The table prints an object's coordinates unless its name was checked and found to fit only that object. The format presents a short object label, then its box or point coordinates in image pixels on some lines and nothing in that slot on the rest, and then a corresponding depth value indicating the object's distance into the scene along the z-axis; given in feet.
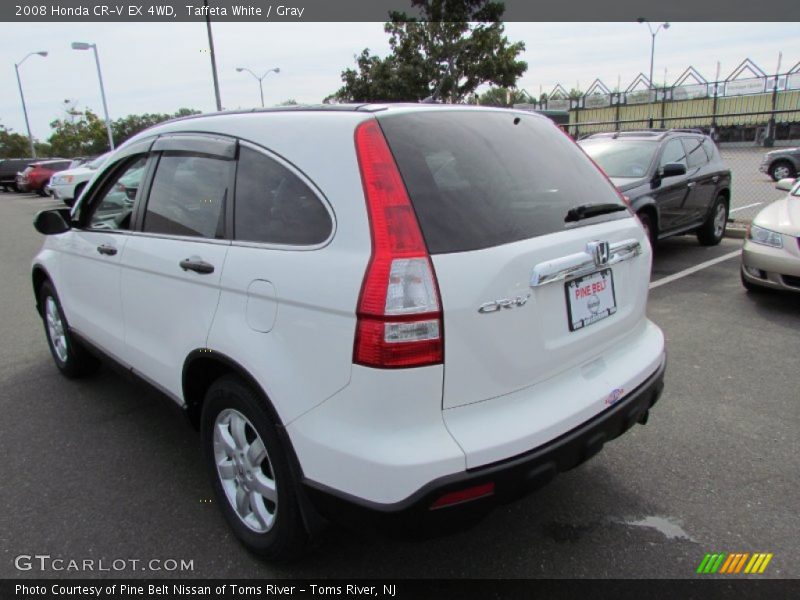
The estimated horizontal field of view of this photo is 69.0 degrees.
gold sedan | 17.51
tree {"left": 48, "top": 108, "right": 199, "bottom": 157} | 164.76
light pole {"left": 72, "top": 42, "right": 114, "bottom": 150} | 99.35
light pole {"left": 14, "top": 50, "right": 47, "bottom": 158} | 136.73
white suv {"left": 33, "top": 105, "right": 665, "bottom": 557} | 5.80
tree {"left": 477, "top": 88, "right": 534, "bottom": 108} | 133.41
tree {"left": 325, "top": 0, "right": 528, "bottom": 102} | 84.58
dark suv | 23.02
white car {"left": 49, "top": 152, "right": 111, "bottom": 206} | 58.95
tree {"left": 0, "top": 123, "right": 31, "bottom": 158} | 194.39
